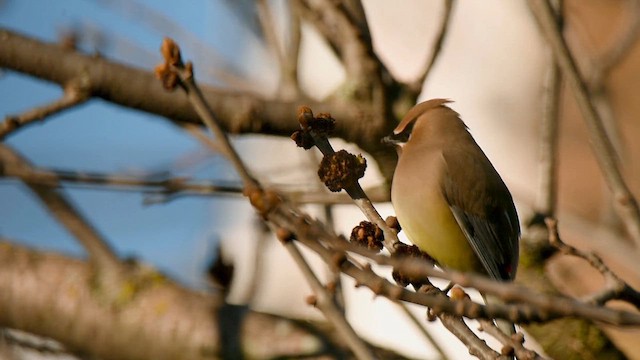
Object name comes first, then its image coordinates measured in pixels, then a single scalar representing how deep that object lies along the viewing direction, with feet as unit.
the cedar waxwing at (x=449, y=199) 20.95
